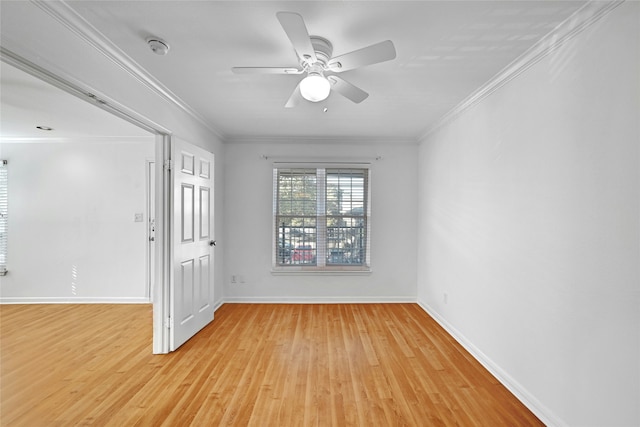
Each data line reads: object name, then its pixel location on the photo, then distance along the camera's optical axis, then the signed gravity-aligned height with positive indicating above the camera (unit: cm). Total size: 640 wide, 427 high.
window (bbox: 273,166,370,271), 431 -14
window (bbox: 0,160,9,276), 412 -15
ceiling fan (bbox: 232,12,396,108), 150 +93
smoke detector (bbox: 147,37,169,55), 183 +111
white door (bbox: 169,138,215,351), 278 -41
